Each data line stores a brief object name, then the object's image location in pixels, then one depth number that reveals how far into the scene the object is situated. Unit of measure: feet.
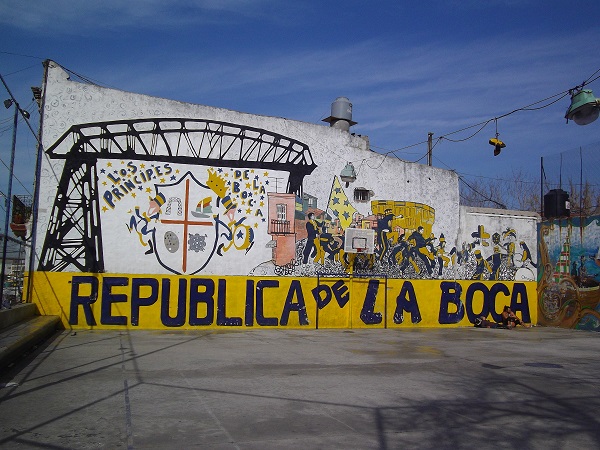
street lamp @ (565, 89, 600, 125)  44.13
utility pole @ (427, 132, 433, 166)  98.48
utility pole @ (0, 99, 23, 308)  42.63
